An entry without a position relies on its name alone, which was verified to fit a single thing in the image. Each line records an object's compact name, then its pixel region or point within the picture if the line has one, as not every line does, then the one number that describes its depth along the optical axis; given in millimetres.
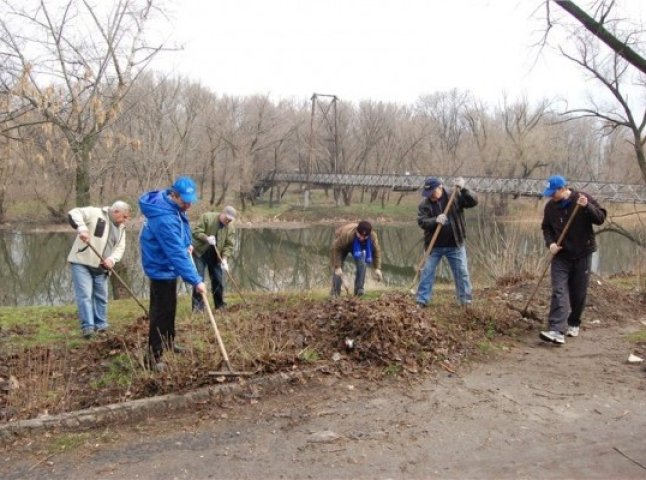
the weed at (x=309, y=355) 4863
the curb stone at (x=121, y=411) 3744
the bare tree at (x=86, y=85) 8453
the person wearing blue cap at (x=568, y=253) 5727
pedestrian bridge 25781
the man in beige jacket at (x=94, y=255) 6031
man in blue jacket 4457
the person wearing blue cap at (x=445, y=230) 6625
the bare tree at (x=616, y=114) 16438
